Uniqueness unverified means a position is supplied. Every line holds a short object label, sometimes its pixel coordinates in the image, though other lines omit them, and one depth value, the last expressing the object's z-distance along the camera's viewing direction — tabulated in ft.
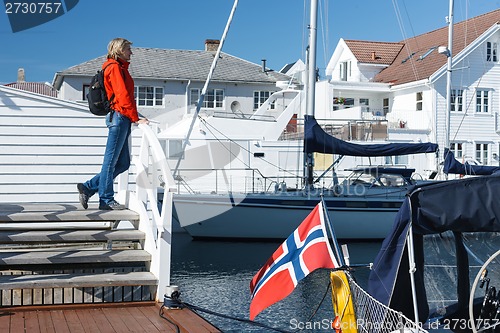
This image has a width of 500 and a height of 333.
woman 25.41
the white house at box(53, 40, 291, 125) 131.34
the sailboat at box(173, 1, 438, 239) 73.72
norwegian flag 20.84
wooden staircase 22.20
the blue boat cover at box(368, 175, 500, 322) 20.29
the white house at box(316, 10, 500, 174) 118.93
